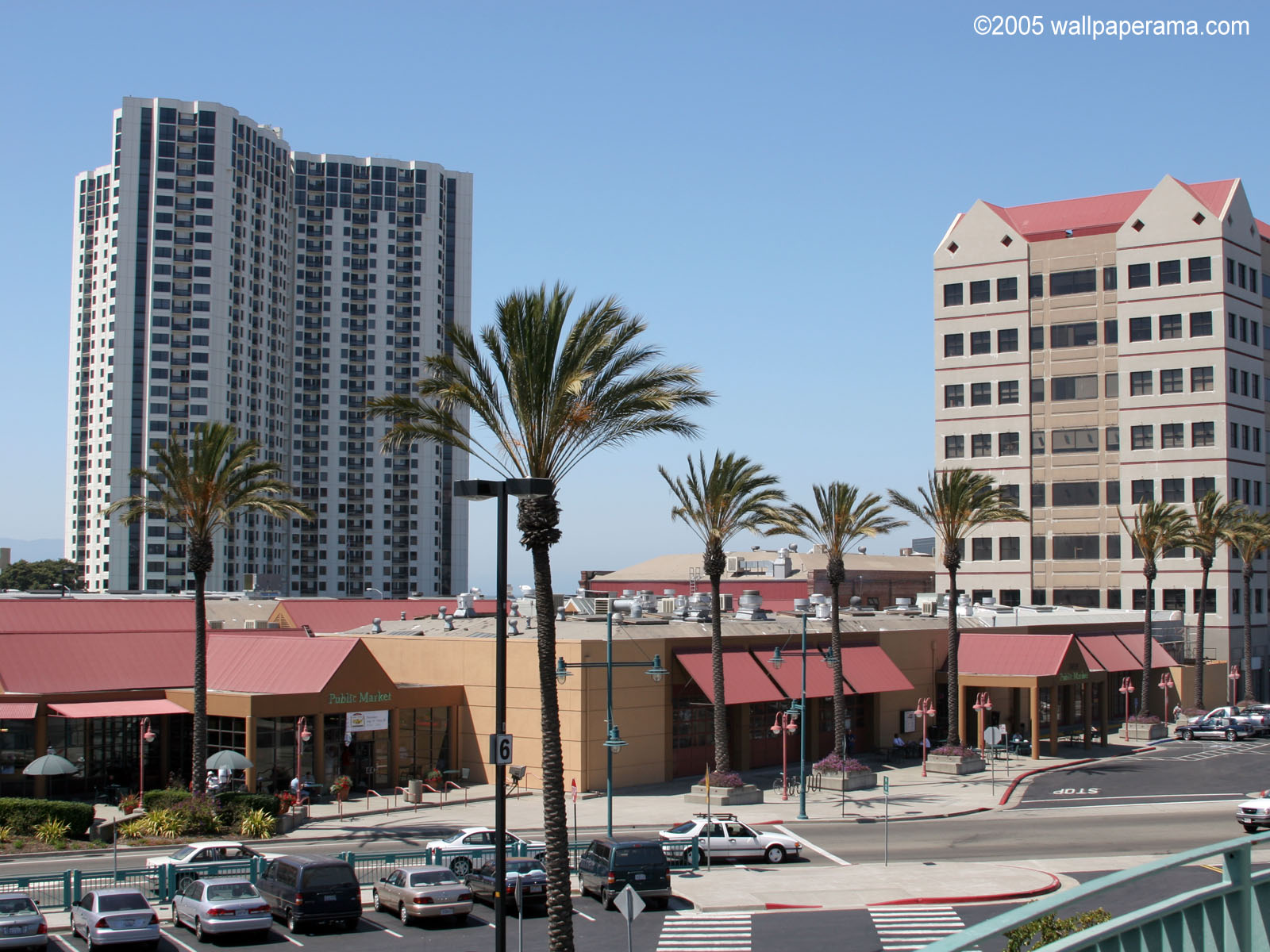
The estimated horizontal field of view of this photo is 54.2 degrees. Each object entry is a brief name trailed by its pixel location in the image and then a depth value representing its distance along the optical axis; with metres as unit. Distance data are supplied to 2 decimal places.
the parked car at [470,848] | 32.50
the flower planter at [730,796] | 46.38
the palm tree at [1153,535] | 73.12
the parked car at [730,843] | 35.78
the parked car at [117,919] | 24.80
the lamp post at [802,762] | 43.25
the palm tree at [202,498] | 39.97
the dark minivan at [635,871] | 29.59
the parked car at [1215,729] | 70.06
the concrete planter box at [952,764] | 56.19
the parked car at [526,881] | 29.70
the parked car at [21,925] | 24.19
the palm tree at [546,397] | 24.45
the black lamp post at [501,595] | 19.02
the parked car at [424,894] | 27.94
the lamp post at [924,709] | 54.41
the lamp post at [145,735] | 41.79
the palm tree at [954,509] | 57.91
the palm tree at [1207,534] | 80.88
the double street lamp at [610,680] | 38.03
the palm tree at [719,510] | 47.72
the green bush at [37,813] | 37.62
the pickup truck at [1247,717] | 70.54
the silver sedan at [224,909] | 26.09
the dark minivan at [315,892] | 26.95
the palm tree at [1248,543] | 84.19
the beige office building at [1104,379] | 92.56
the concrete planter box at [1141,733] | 70.88
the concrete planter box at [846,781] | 51.02
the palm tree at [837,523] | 52.53
